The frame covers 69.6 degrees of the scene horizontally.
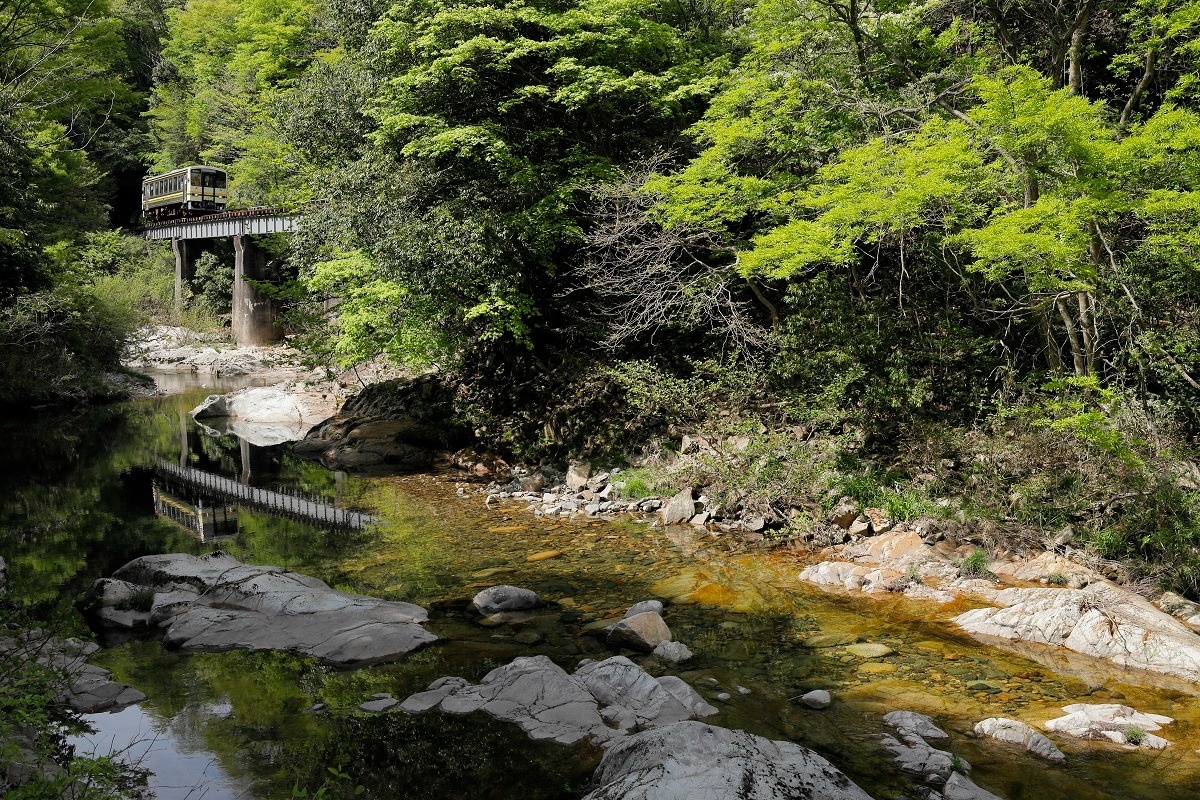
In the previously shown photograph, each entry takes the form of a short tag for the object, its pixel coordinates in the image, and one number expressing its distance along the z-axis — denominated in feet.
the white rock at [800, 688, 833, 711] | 24.53
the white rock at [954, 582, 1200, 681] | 26.76
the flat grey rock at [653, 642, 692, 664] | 27.84
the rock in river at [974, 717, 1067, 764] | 21.48
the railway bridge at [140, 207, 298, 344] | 120.98
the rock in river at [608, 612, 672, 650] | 28.71
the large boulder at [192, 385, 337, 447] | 80.07
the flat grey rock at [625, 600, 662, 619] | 31.78
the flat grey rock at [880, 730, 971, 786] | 20.59
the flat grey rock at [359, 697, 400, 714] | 24.23
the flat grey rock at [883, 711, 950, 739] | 22.80
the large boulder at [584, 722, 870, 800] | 16.53
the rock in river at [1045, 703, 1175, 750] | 22.11
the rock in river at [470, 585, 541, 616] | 32.30
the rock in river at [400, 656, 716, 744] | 22.98
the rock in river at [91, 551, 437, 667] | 28.63
